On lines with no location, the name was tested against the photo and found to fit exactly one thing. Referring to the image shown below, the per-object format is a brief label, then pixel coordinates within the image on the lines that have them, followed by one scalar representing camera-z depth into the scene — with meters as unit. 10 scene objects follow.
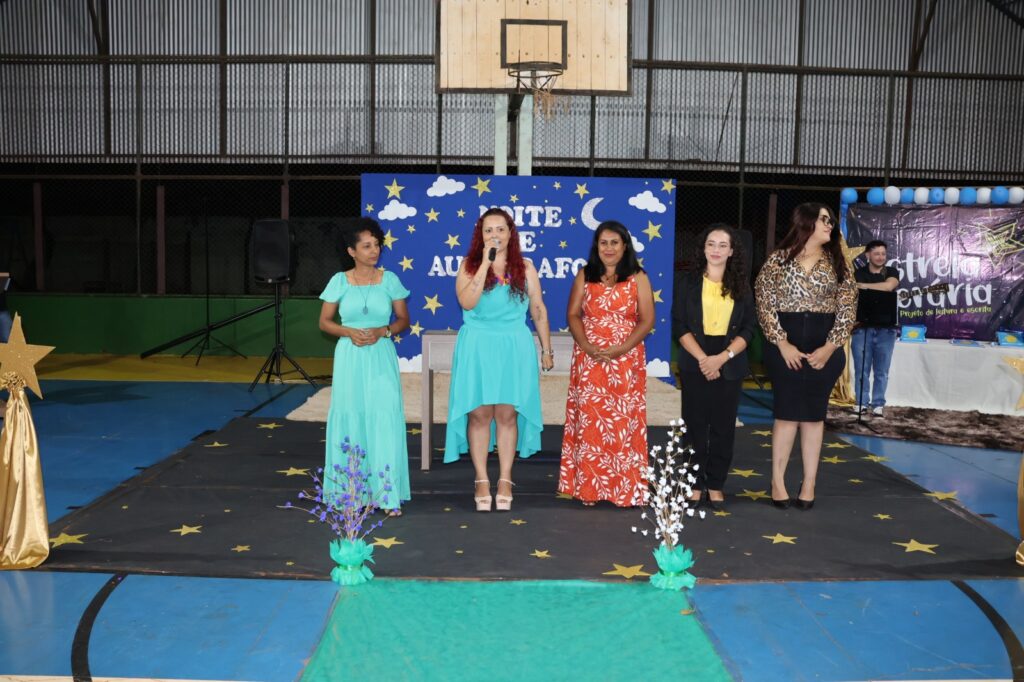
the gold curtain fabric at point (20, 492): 3.69
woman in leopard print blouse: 4.54
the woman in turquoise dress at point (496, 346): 4.43
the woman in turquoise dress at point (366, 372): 4.38
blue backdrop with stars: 7.33
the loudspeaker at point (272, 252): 8.79
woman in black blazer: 4.59
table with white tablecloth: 7.70
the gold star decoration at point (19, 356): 3.76
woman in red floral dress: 4.59
